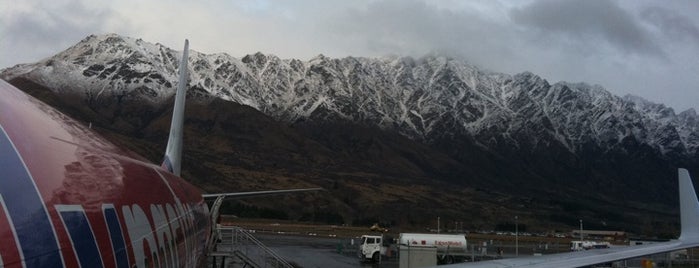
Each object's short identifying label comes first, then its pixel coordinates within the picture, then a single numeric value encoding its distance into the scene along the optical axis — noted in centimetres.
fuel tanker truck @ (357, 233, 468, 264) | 5031
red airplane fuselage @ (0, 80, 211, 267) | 425
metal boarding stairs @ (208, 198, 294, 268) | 2932
